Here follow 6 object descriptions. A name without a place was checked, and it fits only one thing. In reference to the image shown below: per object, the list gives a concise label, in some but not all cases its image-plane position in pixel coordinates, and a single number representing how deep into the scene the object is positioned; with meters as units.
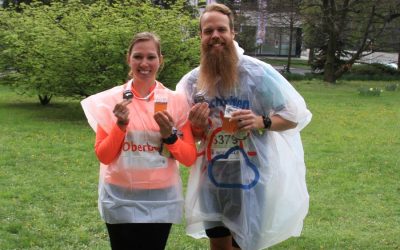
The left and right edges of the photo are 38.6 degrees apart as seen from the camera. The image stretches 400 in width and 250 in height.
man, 3.11
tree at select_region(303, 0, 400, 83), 25.36
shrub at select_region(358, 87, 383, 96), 19.41
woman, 2.91
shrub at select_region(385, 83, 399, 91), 21.69
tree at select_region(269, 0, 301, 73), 25.81
